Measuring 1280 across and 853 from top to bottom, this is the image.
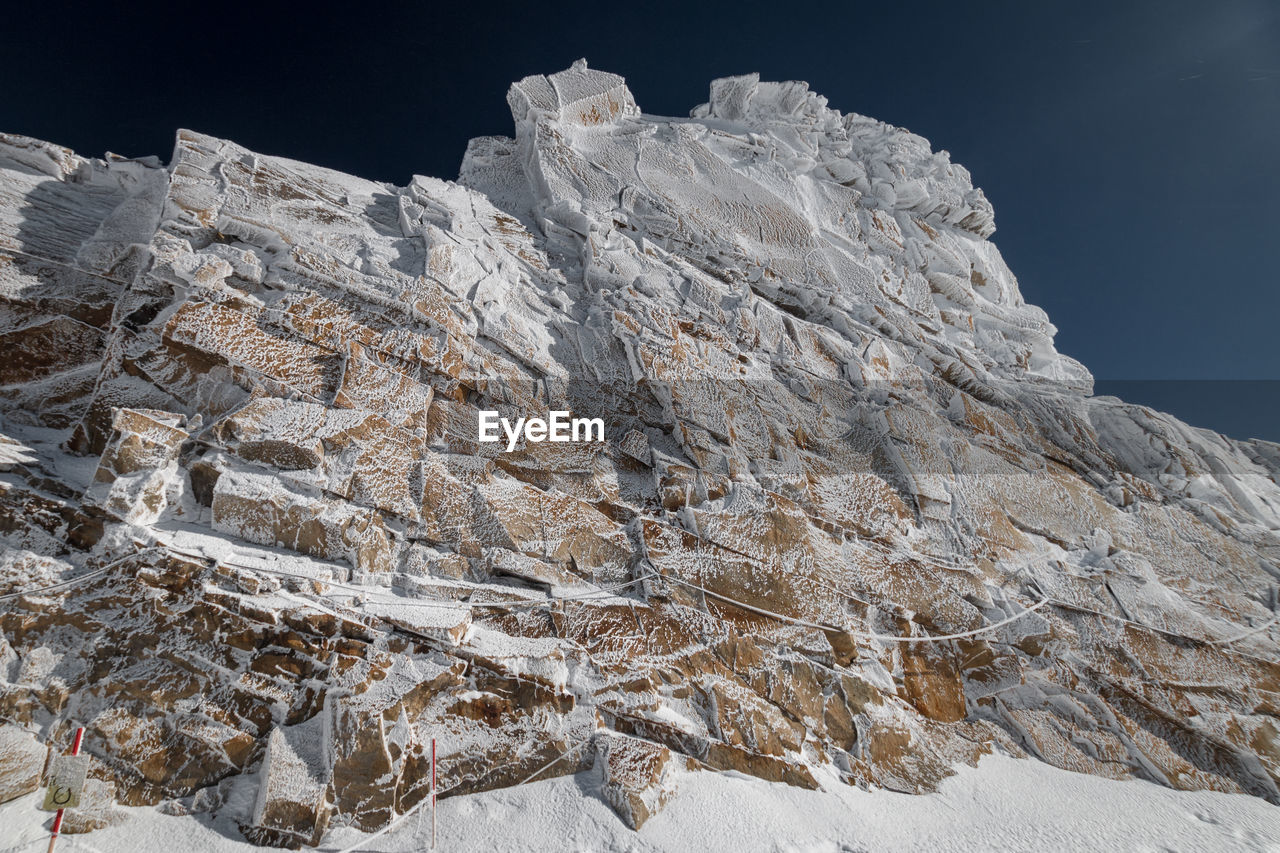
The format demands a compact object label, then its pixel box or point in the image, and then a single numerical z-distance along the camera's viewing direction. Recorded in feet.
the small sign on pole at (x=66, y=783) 12.38
